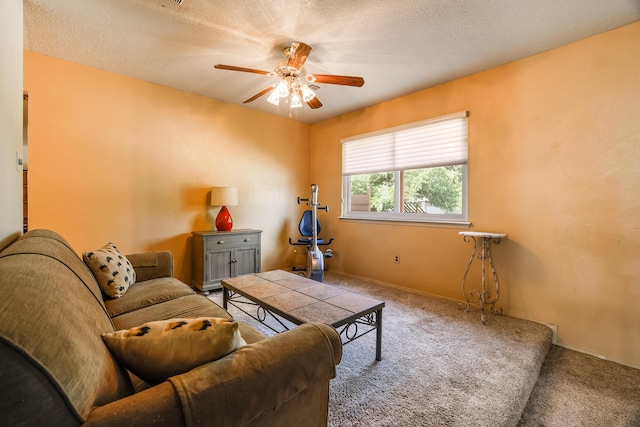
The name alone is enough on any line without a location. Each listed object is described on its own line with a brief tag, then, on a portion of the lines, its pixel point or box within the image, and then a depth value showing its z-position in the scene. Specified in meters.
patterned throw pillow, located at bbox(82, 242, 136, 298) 1.85
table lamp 3.53
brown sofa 0.53
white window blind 3.07
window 3.12
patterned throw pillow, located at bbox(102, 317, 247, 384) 0.80
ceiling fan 2.27
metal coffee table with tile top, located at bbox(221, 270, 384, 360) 1.73
